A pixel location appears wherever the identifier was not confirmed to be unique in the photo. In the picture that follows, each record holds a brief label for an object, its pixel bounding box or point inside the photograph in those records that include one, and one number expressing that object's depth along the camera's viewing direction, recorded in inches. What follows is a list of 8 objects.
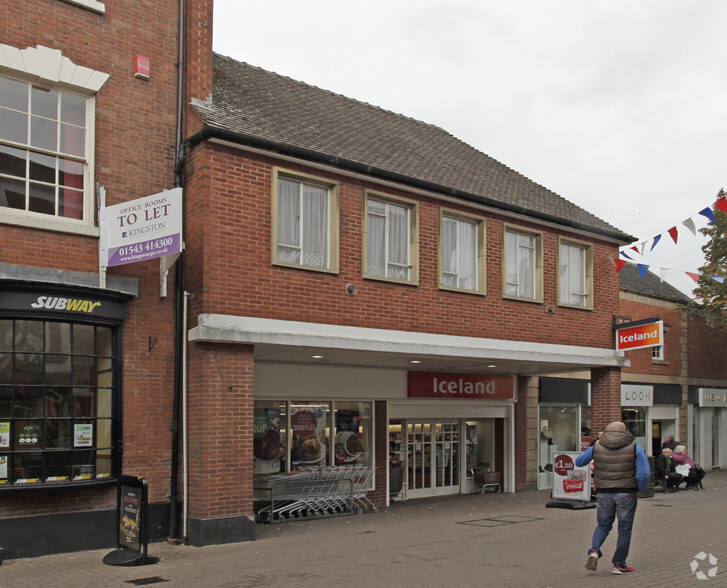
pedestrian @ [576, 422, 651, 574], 350.6
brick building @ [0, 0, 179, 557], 403.9
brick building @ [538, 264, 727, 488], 837.8
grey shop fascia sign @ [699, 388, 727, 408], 1050.1
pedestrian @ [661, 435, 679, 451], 832.1
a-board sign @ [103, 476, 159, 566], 382.9
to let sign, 407.2
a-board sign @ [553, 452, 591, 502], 623.2
